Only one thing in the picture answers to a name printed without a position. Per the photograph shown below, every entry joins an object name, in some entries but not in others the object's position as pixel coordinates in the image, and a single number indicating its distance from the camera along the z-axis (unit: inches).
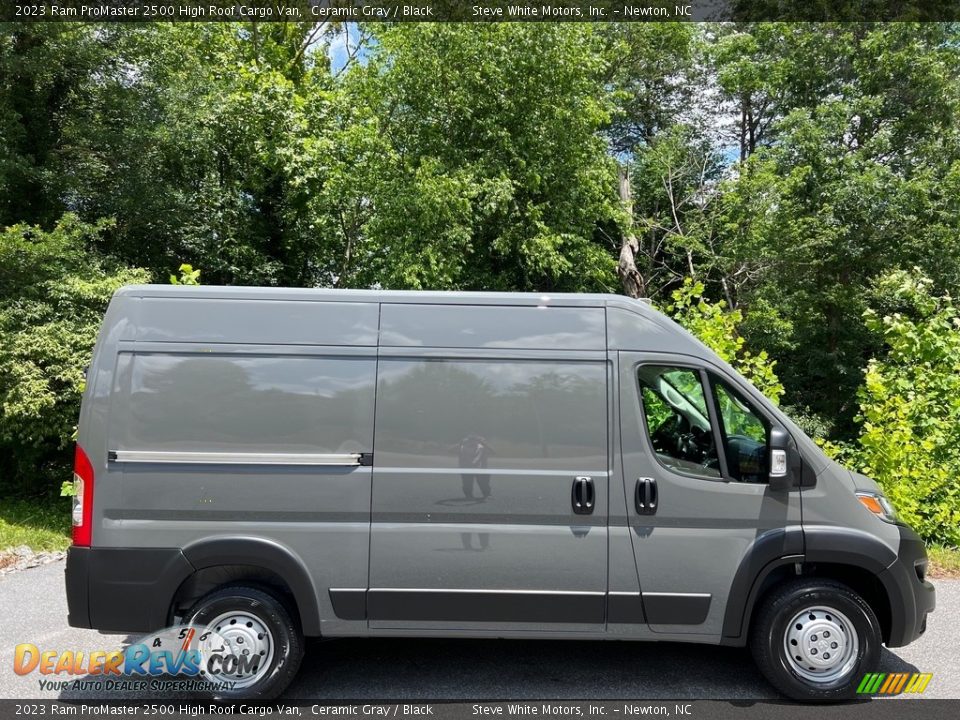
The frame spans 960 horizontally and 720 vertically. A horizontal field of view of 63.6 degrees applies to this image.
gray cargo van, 169.0
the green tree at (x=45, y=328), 380.2
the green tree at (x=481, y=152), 579.2
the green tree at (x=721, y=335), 337.7
